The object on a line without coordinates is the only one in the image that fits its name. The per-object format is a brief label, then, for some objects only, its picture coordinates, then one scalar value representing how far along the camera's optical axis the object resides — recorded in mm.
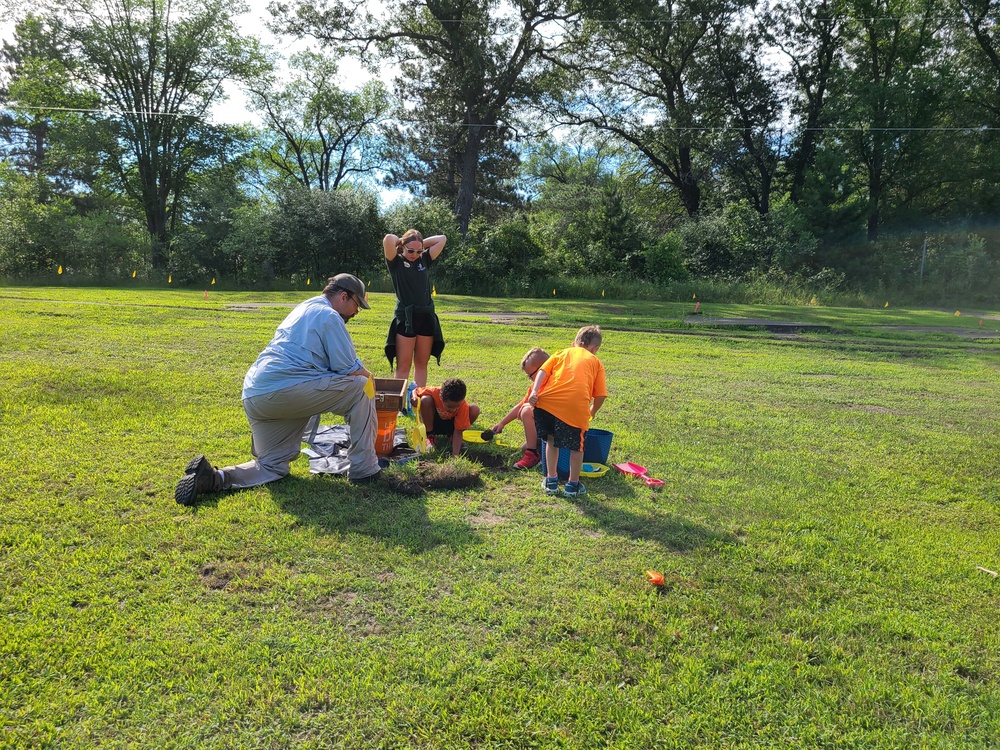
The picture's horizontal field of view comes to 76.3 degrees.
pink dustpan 5094
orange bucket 5297
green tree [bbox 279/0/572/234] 26953
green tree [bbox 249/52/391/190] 46781
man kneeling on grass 4449
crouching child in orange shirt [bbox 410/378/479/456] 5465
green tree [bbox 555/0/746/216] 30734
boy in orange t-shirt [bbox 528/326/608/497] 4672
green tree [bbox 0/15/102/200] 35406
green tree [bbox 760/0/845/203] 34094
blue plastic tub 5367
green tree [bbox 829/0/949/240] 32344
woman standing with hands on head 6391
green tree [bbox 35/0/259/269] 35781
